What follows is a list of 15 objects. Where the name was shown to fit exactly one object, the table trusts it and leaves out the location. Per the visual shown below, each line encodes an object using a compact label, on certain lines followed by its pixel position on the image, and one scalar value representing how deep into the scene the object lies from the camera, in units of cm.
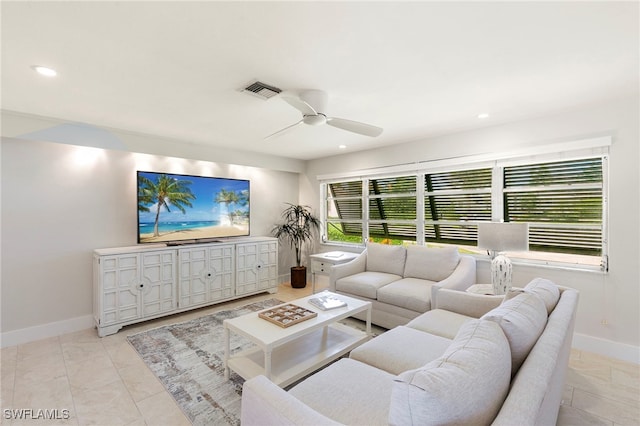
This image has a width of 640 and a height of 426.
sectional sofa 85
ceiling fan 237
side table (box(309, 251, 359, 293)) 453
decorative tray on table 230
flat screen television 384
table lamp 279
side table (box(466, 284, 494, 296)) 296
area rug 204
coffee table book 269
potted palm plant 550
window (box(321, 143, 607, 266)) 302
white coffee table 210
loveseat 317
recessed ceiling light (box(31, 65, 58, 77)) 203
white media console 330
